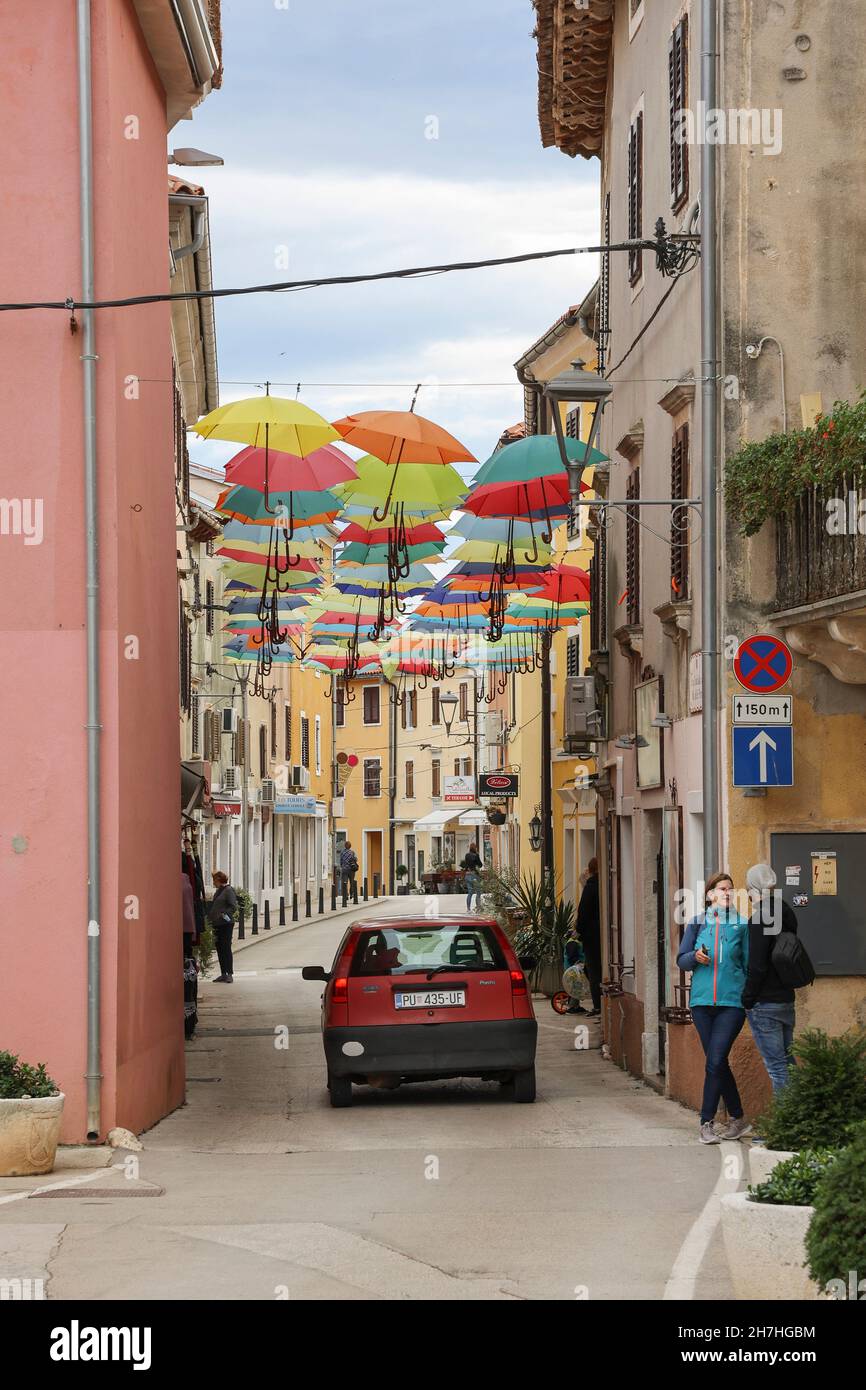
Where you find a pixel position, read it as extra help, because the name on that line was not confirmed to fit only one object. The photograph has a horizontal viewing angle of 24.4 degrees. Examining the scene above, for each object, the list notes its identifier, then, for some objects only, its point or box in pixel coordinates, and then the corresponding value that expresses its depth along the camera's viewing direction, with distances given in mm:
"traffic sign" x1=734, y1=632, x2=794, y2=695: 14812
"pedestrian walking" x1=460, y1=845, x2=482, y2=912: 55519
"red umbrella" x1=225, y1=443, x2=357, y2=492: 19188
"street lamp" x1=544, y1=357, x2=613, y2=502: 15570
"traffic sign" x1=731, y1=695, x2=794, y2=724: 14680
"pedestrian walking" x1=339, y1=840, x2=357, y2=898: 70500
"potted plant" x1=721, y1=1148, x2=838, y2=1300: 7309
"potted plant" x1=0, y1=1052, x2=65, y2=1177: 12547
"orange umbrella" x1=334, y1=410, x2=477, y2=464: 18125
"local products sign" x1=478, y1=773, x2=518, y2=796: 37906
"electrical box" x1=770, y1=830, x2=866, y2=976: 15156
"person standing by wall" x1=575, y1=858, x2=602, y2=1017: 26078
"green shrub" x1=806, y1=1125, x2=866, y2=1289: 6446
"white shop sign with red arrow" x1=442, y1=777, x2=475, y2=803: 61875
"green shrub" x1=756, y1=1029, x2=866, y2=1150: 8156
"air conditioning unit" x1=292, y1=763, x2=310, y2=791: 73188
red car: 16312
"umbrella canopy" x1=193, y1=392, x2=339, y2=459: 17562
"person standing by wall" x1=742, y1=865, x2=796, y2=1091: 13805
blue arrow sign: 14711
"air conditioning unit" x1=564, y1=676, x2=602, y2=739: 23922
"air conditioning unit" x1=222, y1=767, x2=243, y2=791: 58469
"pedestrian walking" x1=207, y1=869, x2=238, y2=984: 34375
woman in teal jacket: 13938
